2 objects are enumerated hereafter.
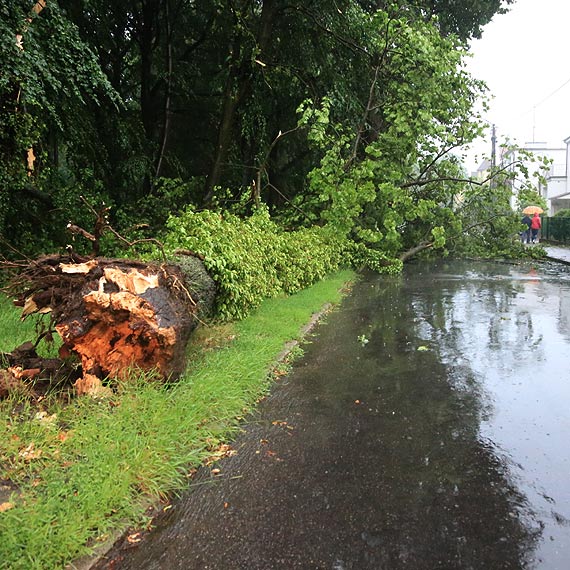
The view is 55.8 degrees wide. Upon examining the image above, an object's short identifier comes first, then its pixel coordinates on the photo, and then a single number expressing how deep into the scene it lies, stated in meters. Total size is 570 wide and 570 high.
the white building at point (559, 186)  43.56
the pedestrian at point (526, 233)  26.75
